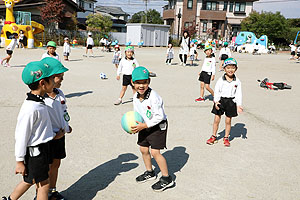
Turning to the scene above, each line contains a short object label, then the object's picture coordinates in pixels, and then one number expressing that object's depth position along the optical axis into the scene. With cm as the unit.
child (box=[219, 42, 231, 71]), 1658
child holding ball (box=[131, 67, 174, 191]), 345
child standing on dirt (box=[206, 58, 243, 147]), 514
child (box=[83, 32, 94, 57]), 2155
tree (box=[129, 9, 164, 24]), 7319
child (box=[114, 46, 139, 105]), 796
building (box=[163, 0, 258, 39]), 5128
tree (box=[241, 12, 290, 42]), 4425
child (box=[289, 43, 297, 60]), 2567
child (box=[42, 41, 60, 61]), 771
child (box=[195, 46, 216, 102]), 835
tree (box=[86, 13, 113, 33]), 4109
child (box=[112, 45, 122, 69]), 1395
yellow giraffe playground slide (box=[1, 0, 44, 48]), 2670
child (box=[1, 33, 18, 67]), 1385
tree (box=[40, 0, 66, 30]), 3547
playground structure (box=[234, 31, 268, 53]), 3735
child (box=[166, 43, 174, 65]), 1788
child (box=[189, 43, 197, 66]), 1846
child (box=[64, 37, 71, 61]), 1774
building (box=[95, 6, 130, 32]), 6498
